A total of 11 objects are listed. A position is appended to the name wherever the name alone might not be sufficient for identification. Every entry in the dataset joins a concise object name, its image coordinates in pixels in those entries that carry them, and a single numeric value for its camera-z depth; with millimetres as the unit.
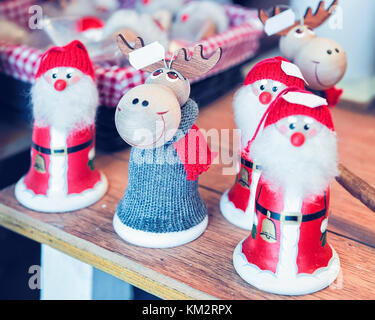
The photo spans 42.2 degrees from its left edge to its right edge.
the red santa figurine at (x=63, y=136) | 663
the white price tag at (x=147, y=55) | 607
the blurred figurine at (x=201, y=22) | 1157
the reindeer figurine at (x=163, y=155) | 546
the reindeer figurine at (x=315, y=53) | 727
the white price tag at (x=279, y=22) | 775
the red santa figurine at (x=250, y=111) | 639
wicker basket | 828
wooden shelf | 595
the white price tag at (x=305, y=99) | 519
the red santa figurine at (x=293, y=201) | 512
